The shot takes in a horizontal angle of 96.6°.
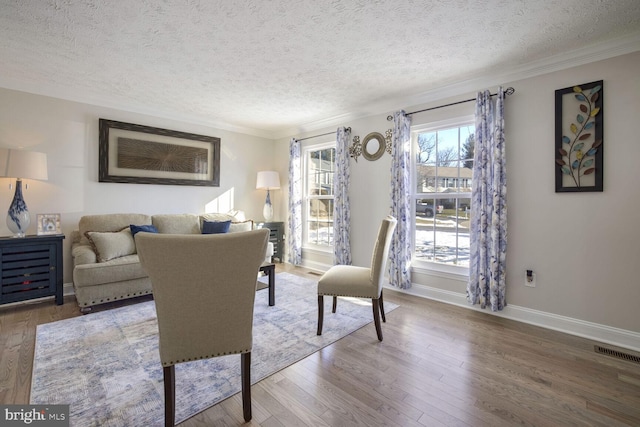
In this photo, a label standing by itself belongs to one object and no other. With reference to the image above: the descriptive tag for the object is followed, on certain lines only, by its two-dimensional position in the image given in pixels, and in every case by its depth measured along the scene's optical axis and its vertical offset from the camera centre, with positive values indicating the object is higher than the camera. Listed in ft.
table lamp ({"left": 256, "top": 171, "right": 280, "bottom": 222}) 16.88 +1.89
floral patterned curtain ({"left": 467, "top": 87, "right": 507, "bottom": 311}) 9.34 +0.14
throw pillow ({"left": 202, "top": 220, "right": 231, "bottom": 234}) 13.64 -0.64
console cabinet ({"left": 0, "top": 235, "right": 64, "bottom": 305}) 9.48 -1.87
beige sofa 9.49 -1.54
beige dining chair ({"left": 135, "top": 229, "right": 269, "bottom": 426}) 4.38 -1.32
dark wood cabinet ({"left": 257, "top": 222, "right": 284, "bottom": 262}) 17.17 -1.49
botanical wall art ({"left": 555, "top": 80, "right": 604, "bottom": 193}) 7.97 +2.21
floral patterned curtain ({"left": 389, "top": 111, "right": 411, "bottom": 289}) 11.75 +0.78
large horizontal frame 12.54 +2.82
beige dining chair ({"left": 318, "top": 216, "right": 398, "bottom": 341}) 7.98 -1.96
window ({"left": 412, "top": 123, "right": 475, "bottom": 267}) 10.83 +0.88
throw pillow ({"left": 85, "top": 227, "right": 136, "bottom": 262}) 10.41 -1.15
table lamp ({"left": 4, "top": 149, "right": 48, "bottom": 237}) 9.58 +1.36
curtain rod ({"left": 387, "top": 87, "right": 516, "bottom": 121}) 9.36 +4.15
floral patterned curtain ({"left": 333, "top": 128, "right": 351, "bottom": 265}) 14.03 +0.70
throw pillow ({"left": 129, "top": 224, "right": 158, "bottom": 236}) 11.47 -0.58
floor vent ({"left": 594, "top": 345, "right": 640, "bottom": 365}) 7.02 -3.56
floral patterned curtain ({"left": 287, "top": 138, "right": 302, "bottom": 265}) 16.71 +0.62
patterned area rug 5.24 -3.46
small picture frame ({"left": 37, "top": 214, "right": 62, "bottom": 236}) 10.70 -0.40
